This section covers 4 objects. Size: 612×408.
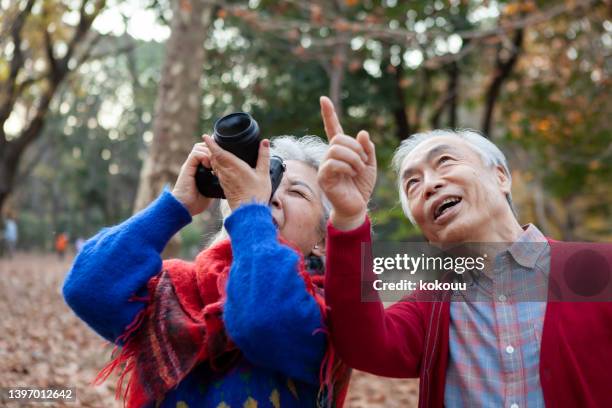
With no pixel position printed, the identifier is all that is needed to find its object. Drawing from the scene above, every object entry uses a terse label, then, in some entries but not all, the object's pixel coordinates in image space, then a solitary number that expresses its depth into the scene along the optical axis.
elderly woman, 1.52
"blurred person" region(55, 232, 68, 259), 25.24
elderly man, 1.51
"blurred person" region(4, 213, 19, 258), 21.62
